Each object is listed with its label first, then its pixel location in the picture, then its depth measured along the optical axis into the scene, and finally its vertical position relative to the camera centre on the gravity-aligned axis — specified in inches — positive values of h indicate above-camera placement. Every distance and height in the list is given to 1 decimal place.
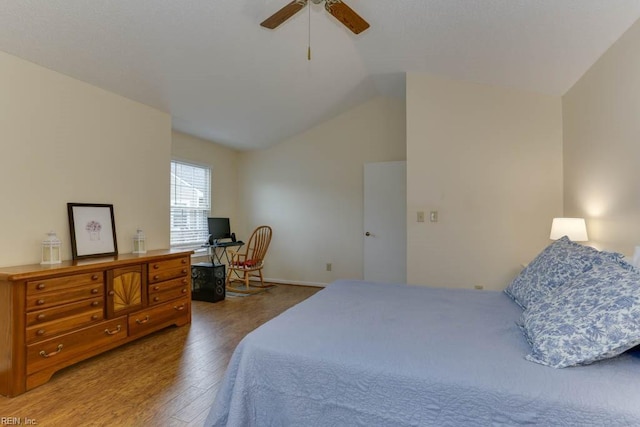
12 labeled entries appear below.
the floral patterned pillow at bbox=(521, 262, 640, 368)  41.6 -14.2
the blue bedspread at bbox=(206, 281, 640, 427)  38.1 -20.4
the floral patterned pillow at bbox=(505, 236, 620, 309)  63.1 -10.5
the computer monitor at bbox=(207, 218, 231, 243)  184.9 -6.2
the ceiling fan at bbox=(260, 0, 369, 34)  77.1 +49.8
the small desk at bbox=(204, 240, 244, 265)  180.5 -21.8
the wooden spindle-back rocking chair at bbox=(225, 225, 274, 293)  186.7 -24.9
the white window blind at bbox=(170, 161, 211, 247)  179.9 +8.5
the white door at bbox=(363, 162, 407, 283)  183.3 -2.5
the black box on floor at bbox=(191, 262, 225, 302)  165.3 -32.4
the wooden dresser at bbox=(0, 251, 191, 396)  79.4 -26.2
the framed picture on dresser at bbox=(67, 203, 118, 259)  108.3 -4.1
